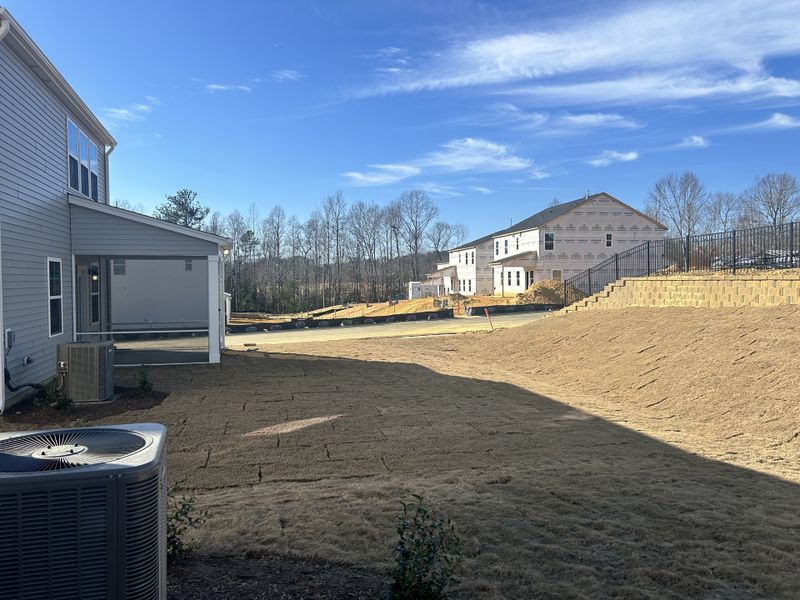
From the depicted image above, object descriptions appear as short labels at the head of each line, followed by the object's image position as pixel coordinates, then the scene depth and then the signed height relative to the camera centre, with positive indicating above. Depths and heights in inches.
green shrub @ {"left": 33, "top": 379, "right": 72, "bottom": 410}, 336.8 -56.4
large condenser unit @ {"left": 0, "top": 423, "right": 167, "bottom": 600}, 80.3 -31.5
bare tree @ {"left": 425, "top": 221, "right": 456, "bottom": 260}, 3277.6 +299.8
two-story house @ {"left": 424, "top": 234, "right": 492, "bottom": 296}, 2138.3 +86.5
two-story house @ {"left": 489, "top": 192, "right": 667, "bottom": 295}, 1760.6 +166.7
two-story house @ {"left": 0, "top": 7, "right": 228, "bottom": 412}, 363.3 +54.2
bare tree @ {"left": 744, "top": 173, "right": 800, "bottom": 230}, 2310.5 +358.2
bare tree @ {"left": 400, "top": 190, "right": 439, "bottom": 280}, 3046.3 +308.0
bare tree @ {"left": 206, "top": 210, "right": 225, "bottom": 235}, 2621.8 +321.4
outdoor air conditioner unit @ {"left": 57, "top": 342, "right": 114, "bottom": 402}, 357.4 -42.0
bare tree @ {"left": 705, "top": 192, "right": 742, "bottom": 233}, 2610.7 +346.4
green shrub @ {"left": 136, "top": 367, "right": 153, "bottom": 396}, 384.8 -56.0
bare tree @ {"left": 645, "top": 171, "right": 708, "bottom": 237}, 2551.7 +354.0
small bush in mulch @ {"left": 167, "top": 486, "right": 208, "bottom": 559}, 126.9 -51.5
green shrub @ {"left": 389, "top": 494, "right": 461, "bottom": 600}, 107.5 -50.5
